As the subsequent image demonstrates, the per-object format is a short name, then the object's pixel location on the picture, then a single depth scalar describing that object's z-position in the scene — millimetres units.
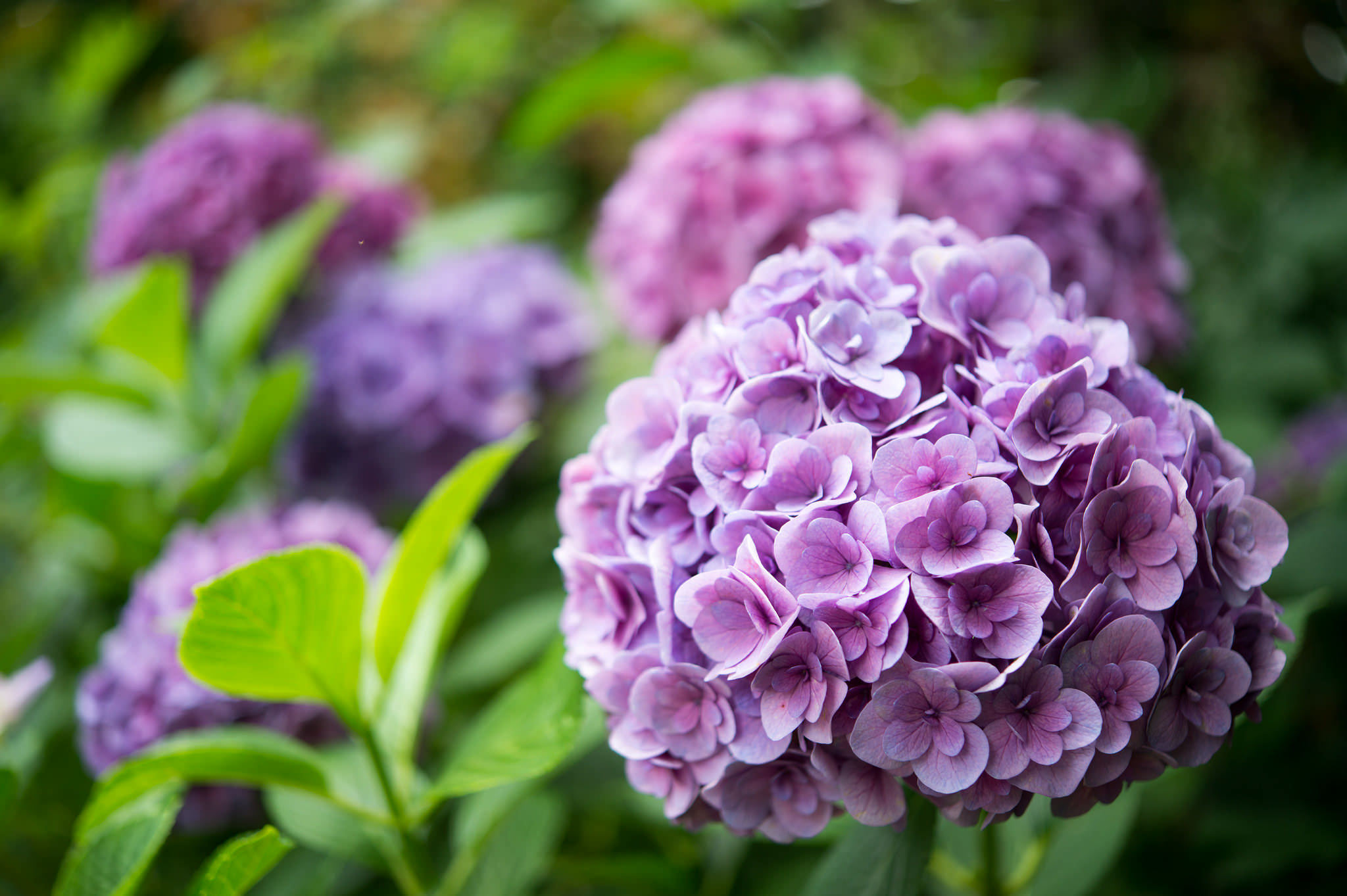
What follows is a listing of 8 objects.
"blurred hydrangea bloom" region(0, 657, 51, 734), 763
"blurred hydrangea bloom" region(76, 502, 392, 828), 813
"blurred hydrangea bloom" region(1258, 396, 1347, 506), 1269
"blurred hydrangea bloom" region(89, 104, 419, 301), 1275
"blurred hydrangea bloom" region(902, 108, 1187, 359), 1045
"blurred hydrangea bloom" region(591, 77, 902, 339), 1050
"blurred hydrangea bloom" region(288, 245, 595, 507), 1142
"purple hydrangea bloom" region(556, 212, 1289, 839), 456
